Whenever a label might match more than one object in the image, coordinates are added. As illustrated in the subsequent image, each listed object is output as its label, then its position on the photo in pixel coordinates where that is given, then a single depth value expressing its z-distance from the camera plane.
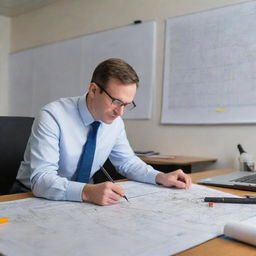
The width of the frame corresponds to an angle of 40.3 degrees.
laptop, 1.39
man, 1.14
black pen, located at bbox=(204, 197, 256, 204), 1.10
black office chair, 1.79
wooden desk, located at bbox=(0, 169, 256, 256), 0.68
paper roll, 0.72
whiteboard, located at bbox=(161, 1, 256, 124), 2.34
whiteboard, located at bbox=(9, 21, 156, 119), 2.90
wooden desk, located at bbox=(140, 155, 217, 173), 2.19
